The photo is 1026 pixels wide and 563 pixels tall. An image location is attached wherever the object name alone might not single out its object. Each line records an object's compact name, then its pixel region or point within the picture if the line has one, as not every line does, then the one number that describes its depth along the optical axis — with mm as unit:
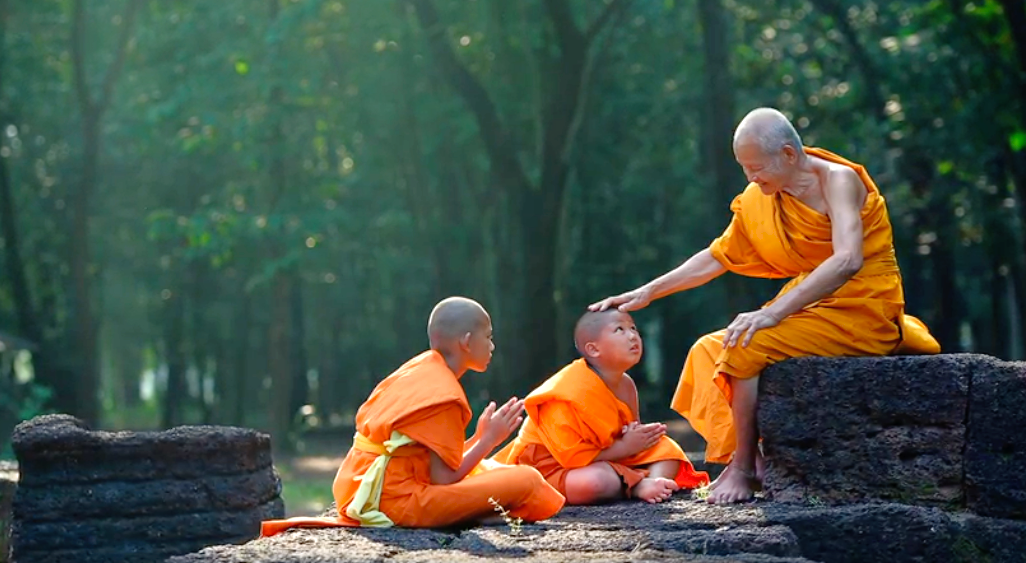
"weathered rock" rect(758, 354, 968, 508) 12484
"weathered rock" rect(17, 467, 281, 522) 13578
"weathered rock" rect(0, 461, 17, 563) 16234
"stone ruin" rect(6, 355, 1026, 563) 11172
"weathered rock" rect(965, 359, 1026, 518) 12148
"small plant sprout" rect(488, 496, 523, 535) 11552
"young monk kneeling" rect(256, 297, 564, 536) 11922
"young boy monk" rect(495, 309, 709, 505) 14102
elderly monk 13109
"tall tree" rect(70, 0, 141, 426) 43281
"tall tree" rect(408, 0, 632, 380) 31891
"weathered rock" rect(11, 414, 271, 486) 13555
